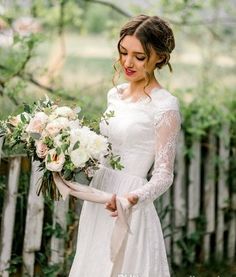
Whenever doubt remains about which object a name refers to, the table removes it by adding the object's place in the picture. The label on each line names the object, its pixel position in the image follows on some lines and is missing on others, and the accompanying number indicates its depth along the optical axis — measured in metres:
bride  3.30
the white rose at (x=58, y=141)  3.19
